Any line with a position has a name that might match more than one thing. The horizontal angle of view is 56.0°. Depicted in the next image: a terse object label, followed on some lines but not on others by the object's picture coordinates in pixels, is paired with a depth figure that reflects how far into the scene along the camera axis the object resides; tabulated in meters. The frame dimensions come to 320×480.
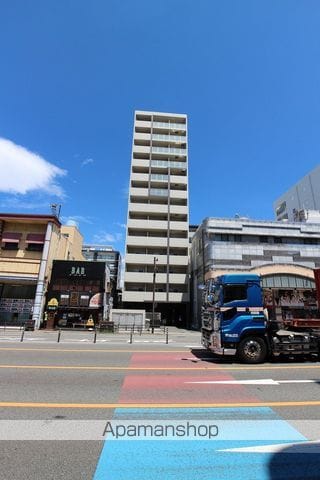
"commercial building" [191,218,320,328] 43.53
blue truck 11.72
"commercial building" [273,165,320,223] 74.00
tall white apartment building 53.44
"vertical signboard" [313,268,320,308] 13.14
